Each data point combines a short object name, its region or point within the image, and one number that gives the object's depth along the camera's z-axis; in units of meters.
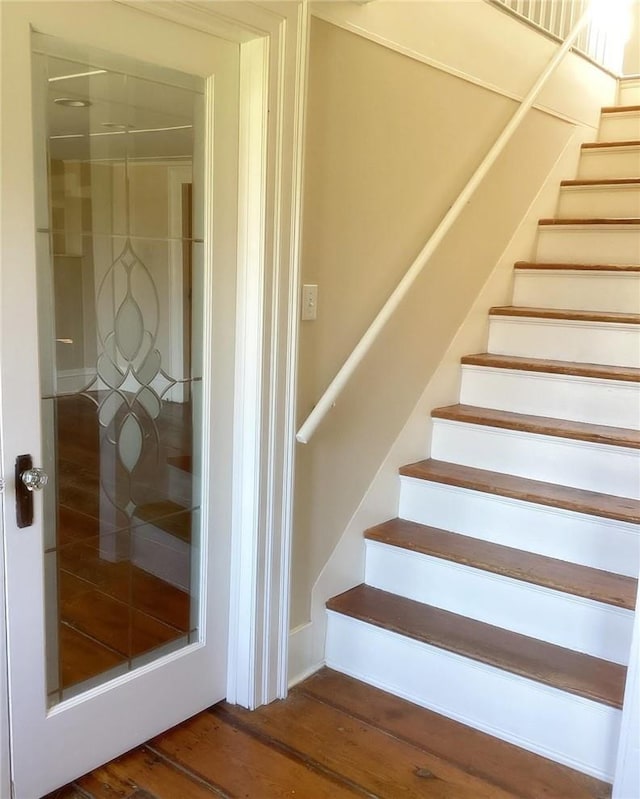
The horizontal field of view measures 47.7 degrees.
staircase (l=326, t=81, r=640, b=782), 2.06
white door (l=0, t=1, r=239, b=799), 1.59
